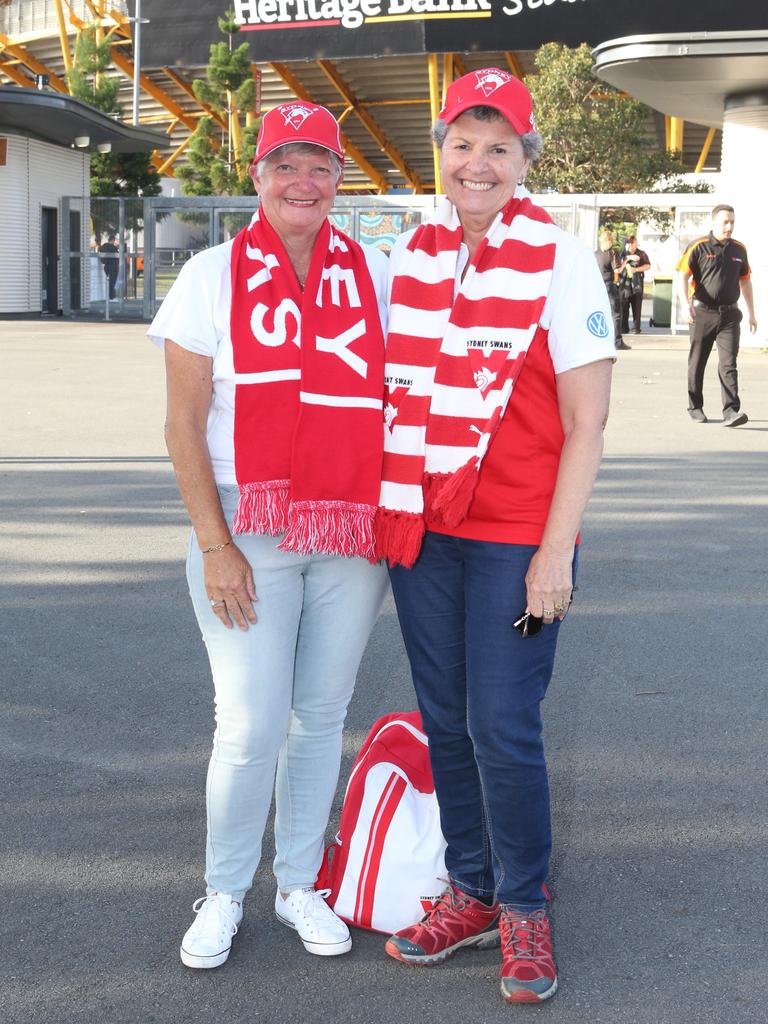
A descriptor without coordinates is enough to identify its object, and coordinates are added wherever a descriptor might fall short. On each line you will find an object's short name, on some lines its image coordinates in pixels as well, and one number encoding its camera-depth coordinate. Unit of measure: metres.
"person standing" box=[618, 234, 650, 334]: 23.95
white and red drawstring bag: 3.16
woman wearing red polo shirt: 2.72
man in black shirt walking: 12.14
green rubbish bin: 27.69
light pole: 43.53
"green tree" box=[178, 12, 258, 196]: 37.16
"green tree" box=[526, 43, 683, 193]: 30.56
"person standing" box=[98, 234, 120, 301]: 30.28
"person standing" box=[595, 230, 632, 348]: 22.58
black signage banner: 35.66
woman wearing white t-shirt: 2.82
